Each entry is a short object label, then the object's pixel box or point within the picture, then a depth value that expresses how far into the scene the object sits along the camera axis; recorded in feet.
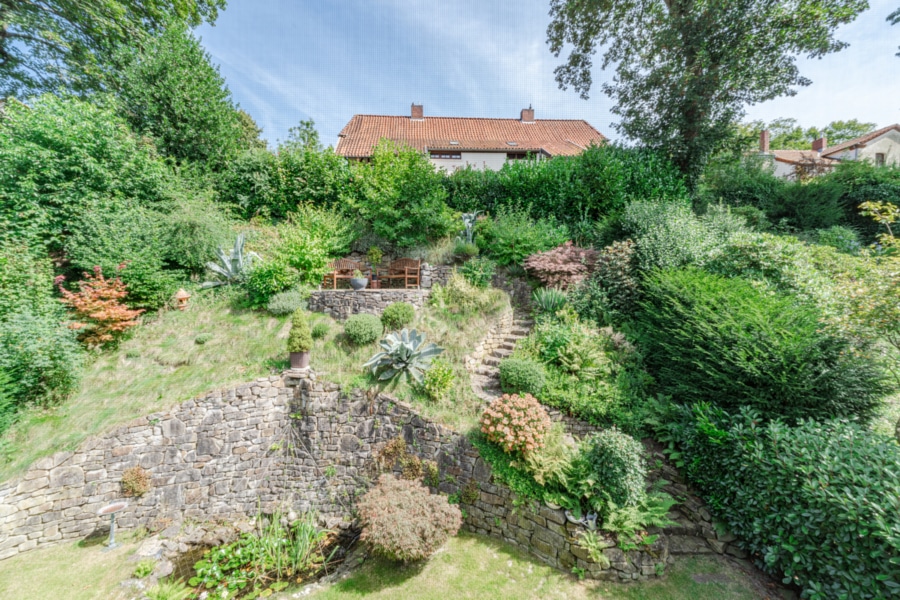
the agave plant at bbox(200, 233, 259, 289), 33.06
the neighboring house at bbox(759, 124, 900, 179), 73.46
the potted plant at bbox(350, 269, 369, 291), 31.45
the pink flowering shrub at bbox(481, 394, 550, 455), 18.48
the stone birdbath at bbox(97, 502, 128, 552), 19.50
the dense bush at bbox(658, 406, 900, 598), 11.66
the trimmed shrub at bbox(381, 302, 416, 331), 28.71
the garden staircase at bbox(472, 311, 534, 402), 24.52
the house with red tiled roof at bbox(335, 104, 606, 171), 66.13
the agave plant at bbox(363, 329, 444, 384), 24.13
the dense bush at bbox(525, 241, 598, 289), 30.50
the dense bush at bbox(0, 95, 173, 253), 28.91
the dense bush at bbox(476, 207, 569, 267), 34.32
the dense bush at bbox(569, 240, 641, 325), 27.78
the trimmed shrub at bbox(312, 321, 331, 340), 28.22
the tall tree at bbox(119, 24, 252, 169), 38.29
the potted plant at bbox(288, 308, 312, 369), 24.54
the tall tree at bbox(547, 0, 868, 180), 33.14
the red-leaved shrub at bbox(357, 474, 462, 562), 17.16
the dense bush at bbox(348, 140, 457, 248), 37.86
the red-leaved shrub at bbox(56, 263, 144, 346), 25.94
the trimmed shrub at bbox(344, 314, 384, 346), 26.99
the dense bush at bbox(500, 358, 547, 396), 22.84
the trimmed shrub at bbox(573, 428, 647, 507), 16.02
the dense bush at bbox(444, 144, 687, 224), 39.50
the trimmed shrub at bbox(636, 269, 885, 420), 15.56
